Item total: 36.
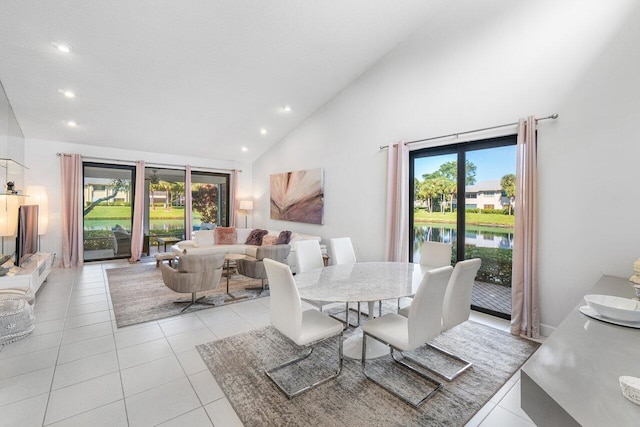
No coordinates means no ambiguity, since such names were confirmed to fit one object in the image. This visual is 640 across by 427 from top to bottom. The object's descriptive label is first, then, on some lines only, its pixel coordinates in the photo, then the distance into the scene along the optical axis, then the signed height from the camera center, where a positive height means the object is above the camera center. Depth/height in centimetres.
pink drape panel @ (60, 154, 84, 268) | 621 +7
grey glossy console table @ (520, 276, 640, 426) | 85 -57
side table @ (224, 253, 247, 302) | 434 -73
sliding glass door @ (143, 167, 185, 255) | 747 +18
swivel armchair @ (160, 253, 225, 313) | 369 -76
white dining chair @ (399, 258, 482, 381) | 236 -66
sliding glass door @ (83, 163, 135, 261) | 678 +8
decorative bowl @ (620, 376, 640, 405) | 87 -52
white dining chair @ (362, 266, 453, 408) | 203 -81
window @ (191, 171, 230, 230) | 816 +44
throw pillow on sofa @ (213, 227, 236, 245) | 699 -52
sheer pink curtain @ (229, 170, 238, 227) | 848 +39
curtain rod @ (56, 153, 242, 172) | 661 +125
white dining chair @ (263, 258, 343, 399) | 212 -82
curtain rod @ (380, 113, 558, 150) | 306 +107
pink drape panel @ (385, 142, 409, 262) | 439 +18
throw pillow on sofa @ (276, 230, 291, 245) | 614 -49
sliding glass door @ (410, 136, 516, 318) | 366 +14
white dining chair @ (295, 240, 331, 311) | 344 -50
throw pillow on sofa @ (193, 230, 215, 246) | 658 -53
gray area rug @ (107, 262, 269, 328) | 372 -123
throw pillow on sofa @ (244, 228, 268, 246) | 702 -55
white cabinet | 365 -81
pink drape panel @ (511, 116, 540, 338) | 314 -22
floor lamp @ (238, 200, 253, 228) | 826 +27
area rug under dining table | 196 -132
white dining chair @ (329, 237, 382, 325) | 386 -49
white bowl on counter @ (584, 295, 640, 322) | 155 -53
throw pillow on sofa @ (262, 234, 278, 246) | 655 -56
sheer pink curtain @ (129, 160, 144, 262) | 701 +6
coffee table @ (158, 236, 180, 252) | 724 -65
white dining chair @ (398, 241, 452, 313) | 346 -47
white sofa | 594 -71
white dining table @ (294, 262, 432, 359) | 231 -61
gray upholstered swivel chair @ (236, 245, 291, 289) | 439 -71
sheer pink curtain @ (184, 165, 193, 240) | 773 +19
